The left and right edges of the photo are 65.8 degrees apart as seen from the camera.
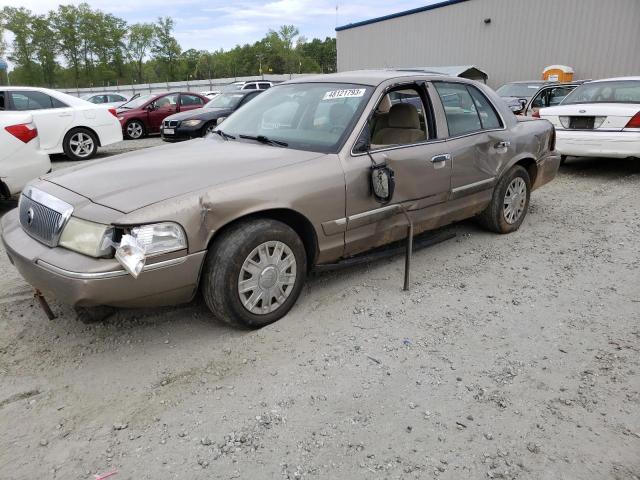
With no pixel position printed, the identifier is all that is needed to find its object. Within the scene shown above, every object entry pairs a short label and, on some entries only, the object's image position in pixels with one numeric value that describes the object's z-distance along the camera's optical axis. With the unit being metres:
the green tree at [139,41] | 81.56
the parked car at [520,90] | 12.97
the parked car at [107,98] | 19.36
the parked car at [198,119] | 11.70
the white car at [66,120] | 8.94
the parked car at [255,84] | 21.14
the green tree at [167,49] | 83.19
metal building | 19.03
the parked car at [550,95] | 10.67
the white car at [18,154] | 5.46
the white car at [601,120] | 6.99
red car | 13.95
